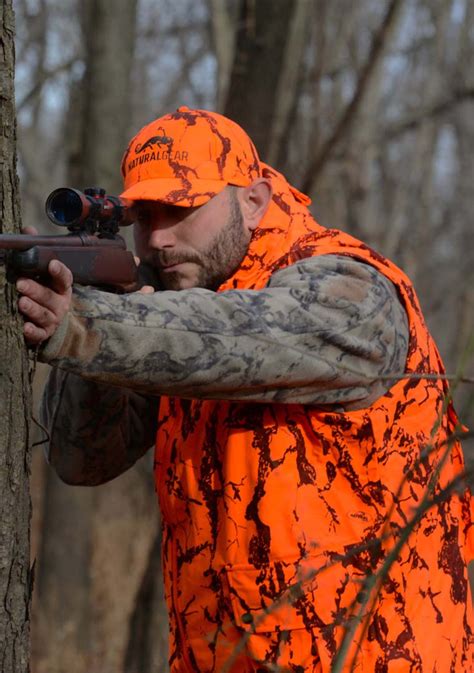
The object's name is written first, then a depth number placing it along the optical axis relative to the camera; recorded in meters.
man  4.50
